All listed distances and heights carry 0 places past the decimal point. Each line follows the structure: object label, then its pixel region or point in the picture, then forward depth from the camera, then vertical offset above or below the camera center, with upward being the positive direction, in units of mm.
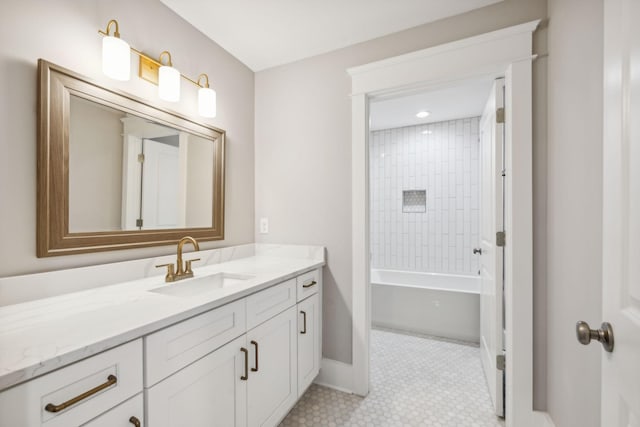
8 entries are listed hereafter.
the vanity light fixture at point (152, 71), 1265 +729
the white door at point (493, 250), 1702 -230
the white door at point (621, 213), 581 +5
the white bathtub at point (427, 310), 2672 -961
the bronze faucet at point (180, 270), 1439 -293
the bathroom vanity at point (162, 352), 677 -435
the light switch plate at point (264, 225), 2299 -93
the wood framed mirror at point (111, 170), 1148 +215
